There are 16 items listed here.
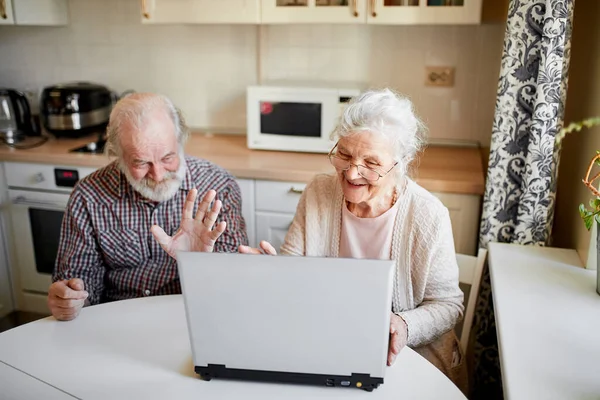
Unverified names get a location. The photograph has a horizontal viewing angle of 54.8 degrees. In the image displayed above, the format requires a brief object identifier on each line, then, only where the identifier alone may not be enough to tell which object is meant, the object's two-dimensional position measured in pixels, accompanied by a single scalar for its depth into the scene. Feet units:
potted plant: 4.56
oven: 8.45
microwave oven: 8.14
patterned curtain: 5.74
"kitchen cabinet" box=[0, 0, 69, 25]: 8.83
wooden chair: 5.75
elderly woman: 4.82
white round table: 3.70
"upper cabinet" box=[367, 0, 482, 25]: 7.33
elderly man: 5.62
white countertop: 3.75
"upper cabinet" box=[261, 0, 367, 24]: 7.62
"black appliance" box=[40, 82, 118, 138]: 9.02
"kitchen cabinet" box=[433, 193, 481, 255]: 7.23
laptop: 3.23
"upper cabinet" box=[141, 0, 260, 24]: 7.96
